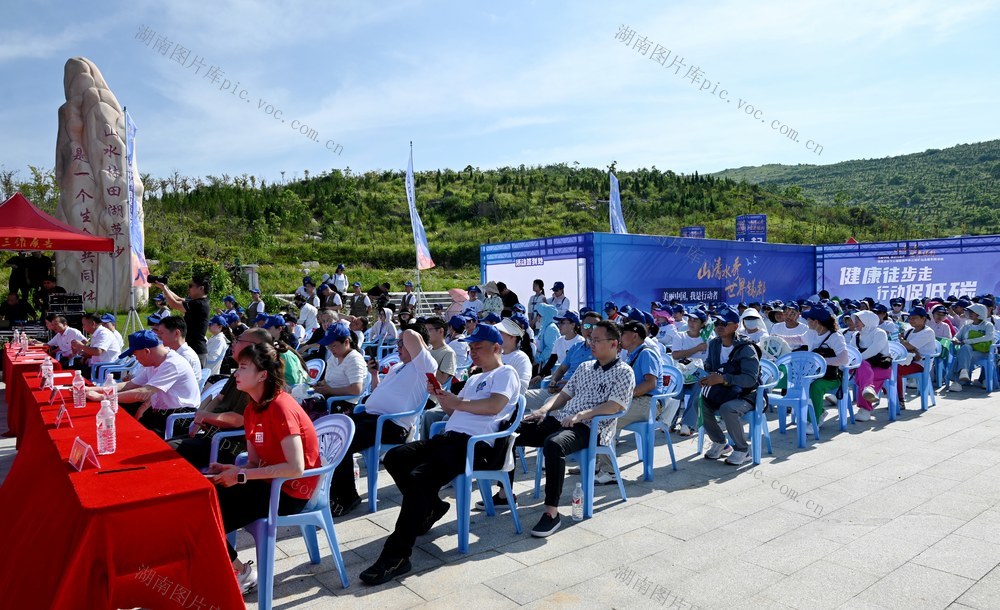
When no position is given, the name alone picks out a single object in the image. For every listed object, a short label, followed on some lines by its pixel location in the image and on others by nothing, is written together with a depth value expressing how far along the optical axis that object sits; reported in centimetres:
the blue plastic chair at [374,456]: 470
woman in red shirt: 311
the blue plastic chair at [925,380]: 789
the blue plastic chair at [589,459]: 445
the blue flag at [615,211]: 1733
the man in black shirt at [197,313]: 748
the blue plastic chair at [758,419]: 565
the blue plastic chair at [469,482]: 389
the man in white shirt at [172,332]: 553
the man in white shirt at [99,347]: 845
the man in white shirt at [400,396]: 480
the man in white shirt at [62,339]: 967
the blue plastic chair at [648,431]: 521
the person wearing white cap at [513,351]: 549
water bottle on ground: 439
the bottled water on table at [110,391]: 379
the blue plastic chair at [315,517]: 309
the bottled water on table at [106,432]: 306
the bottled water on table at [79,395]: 430
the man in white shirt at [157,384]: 491
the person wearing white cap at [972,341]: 922
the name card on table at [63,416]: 375
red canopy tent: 1118
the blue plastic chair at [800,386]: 633
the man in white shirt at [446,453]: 358
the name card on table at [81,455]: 280
